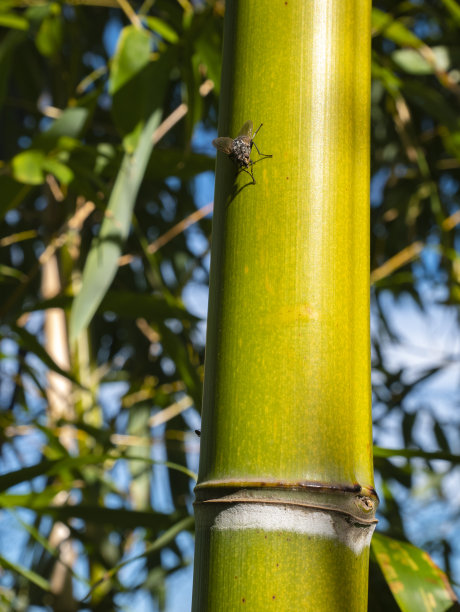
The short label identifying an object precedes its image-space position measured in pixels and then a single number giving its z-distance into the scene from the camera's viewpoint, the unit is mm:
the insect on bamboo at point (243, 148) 396
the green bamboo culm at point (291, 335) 380
